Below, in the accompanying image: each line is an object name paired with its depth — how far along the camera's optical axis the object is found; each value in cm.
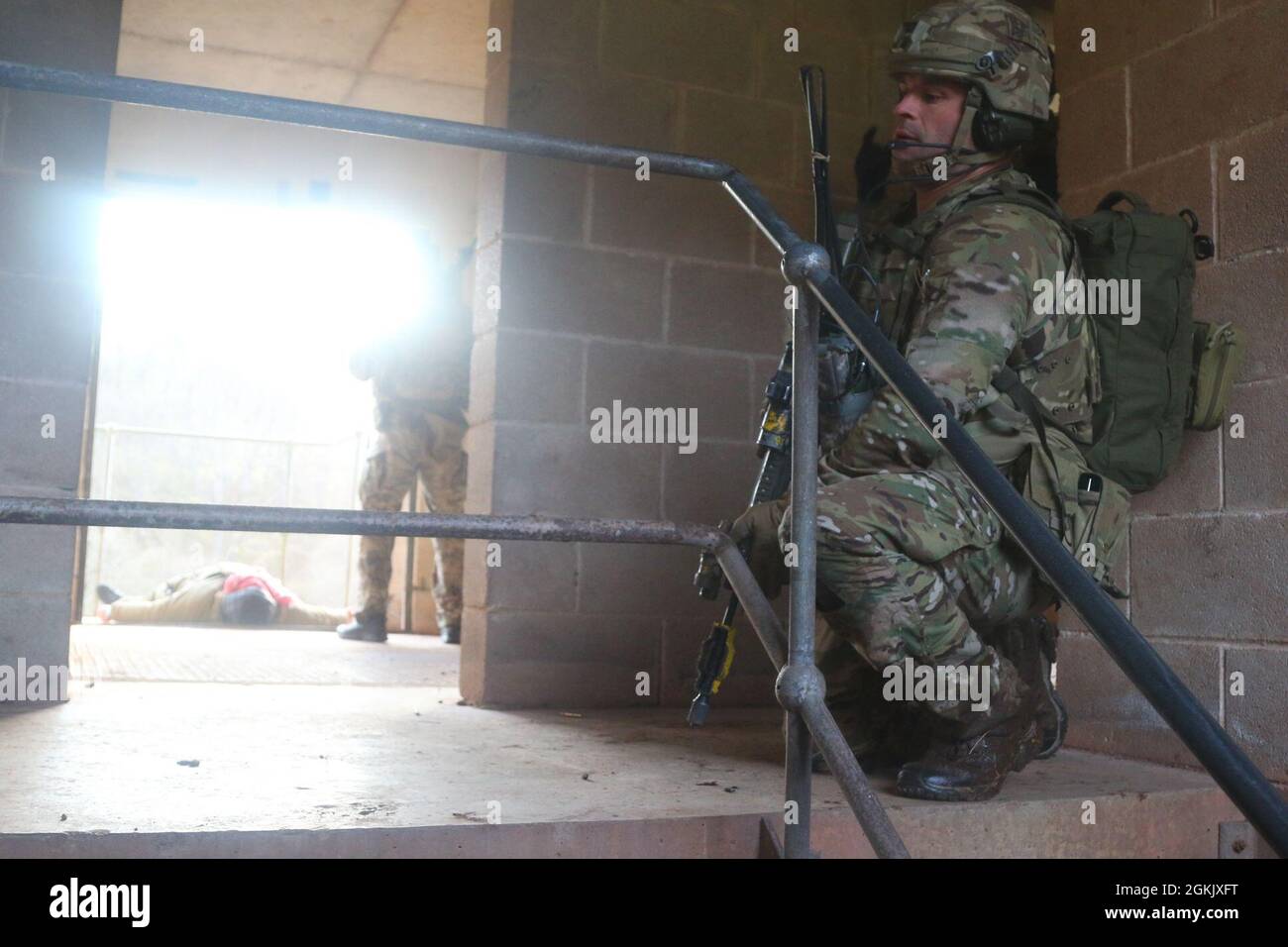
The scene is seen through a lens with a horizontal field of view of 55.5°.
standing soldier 586
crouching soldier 197
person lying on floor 680
